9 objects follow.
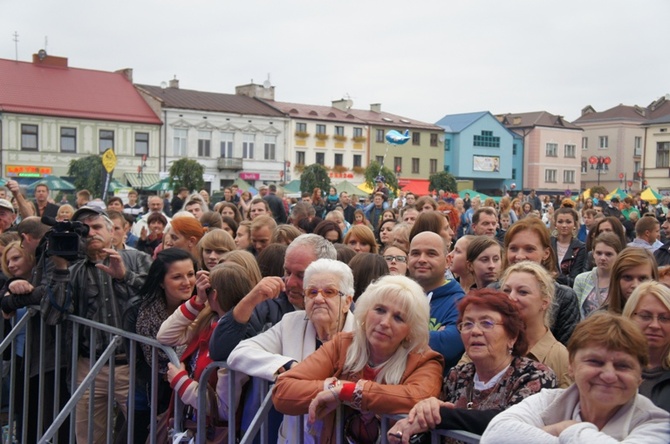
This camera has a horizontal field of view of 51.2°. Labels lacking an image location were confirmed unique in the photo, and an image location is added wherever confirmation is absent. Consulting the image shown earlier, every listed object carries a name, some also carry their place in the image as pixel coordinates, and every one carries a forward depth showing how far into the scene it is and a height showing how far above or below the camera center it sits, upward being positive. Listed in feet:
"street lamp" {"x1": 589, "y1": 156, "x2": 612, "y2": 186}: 148.36 +7.52
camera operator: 15.74 -2.62
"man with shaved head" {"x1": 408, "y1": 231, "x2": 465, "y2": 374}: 11.94 -2.04
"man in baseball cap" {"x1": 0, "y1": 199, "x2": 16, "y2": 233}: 25.02 -1.18
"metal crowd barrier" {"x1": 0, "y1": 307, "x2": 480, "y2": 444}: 11.41 -3.93
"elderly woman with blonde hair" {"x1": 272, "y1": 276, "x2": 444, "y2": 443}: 9.86 -2.73
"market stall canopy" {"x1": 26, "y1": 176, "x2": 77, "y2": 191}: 110.32 -0.24
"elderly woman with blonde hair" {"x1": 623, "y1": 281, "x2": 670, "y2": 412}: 10.54 -1.96
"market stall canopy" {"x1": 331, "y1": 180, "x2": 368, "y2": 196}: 129.80 +0.40
